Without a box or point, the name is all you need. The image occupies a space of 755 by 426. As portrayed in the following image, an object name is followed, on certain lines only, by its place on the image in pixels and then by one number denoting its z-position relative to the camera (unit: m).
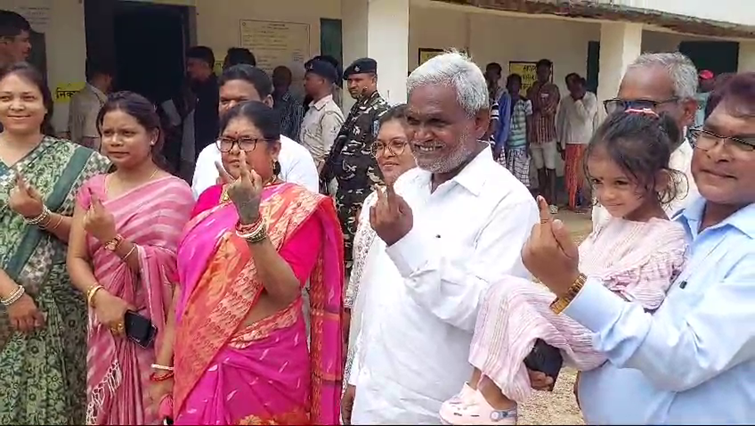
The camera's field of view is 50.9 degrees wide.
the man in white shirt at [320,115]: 6.04
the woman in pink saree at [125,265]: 2.73
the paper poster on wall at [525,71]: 11.51
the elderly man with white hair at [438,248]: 1.94
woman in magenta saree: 2.37
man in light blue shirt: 1.63
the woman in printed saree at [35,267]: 2.91
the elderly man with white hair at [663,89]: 2.99
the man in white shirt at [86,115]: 6.18
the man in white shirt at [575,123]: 10.90
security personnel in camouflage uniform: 5.26
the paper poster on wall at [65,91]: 6.47
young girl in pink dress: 1.71
